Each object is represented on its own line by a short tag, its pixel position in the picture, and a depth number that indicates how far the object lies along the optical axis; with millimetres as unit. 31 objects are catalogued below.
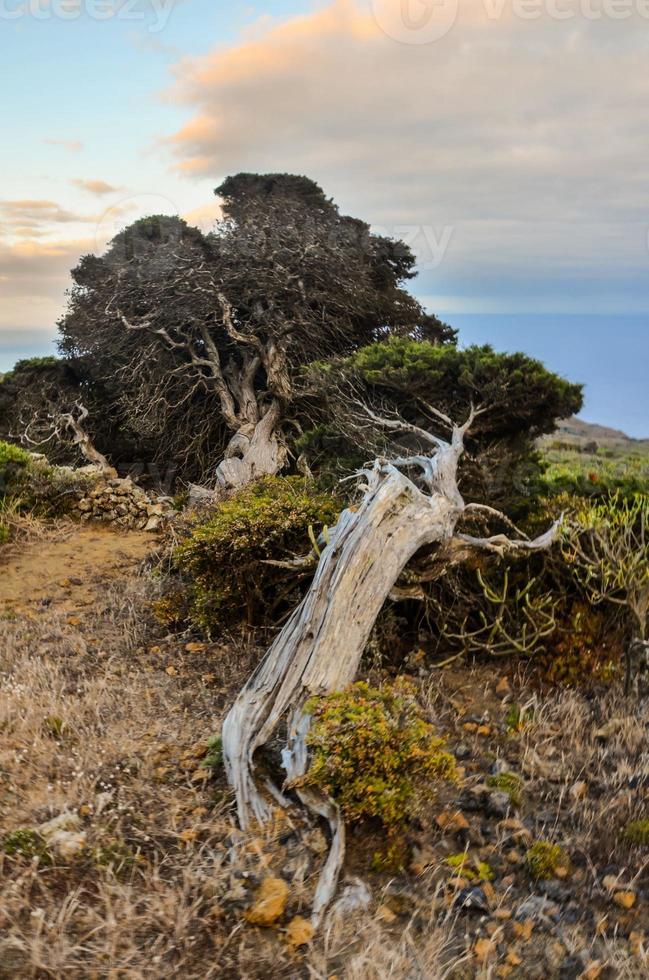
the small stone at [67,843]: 3823
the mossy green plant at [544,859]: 4102
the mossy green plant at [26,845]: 3787
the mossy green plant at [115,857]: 3751
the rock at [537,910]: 3762
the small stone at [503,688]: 6320
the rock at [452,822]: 4441
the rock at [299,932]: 3395
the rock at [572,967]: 3428
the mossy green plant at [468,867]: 4023
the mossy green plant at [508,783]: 4773
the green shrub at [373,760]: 4055
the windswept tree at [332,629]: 4352
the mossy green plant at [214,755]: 4750
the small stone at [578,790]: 4838
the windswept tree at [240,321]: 16609
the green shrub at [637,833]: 4375
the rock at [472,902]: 3789
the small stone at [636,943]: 3530
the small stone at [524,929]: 3637
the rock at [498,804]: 4566
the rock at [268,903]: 3477
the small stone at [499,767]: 5055
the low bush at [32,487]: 12281
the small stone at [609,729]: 5633
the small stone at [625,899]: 3906
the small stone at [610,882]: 4016
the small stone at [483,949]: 3451
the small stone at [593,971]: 3402
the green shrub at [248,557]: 6902
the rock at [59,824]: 3965
